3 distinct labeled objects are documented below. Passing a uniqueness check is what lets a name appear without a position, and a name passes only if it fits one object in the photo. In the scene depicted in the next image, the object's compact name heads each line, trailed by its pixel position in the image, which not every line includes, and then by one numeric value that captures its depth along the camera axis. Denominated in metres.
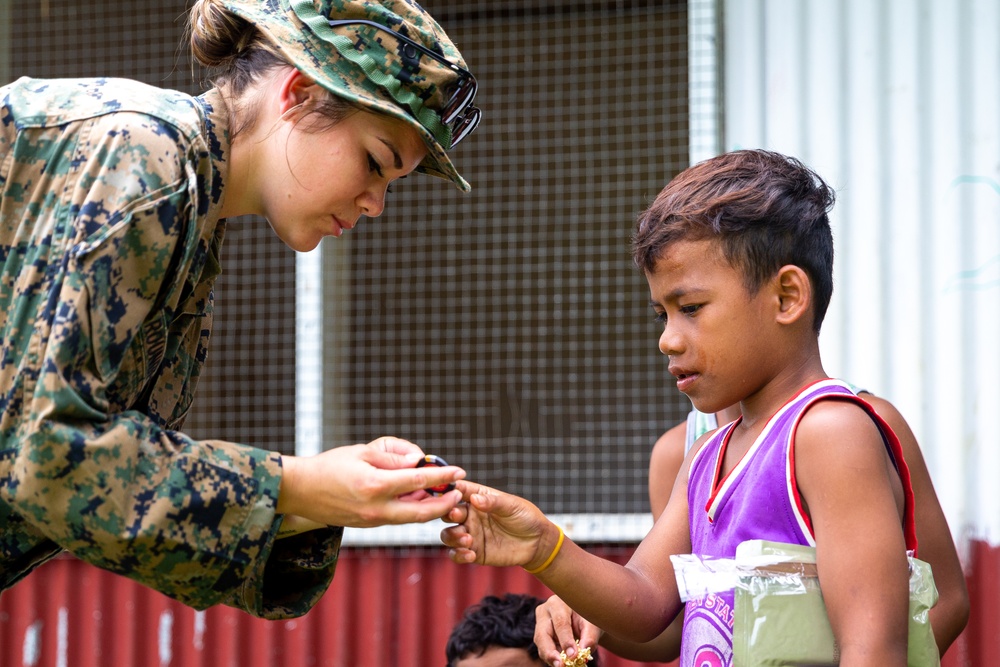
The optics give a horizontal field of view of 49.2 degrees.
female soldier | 1.37
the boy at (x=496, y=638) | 2.74
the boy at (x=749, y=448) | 1.56
